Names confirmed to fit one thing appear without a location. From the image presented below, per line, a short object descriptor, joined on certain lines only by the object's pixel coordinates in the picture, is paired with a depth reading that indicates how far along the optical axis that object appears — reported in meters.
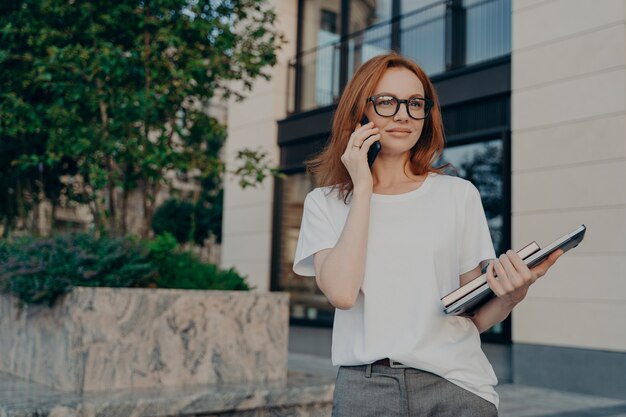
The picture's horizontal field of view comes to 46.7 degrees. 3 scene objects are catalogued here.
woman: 1.76
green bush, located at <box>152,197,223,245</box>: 19.66
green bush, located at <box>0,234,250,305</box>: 5.00
